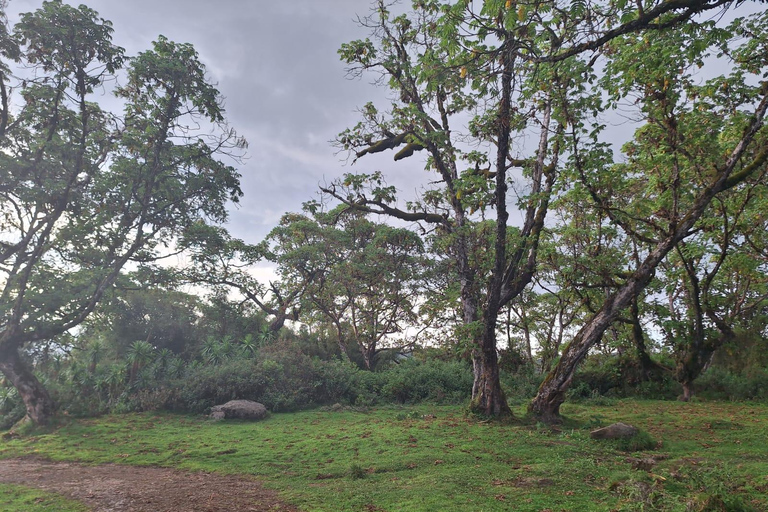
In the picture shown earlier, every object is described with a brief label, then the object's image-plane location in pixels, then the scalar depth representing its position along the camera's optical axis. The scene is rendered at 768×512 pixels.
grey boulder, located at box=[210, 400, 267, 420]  14.05
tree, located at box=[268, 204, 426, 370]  22.91
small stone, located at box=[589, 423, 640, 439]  8.23
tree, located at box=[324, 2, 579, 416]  9.82
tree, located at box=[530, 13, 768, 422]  8.98
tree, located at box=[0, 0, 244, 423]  13.59
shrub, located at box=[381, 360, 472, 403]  16.80
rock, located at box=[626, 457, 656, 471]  6.31
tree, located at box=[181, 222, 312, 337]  18.89
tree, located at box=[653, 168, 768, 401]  11.53
